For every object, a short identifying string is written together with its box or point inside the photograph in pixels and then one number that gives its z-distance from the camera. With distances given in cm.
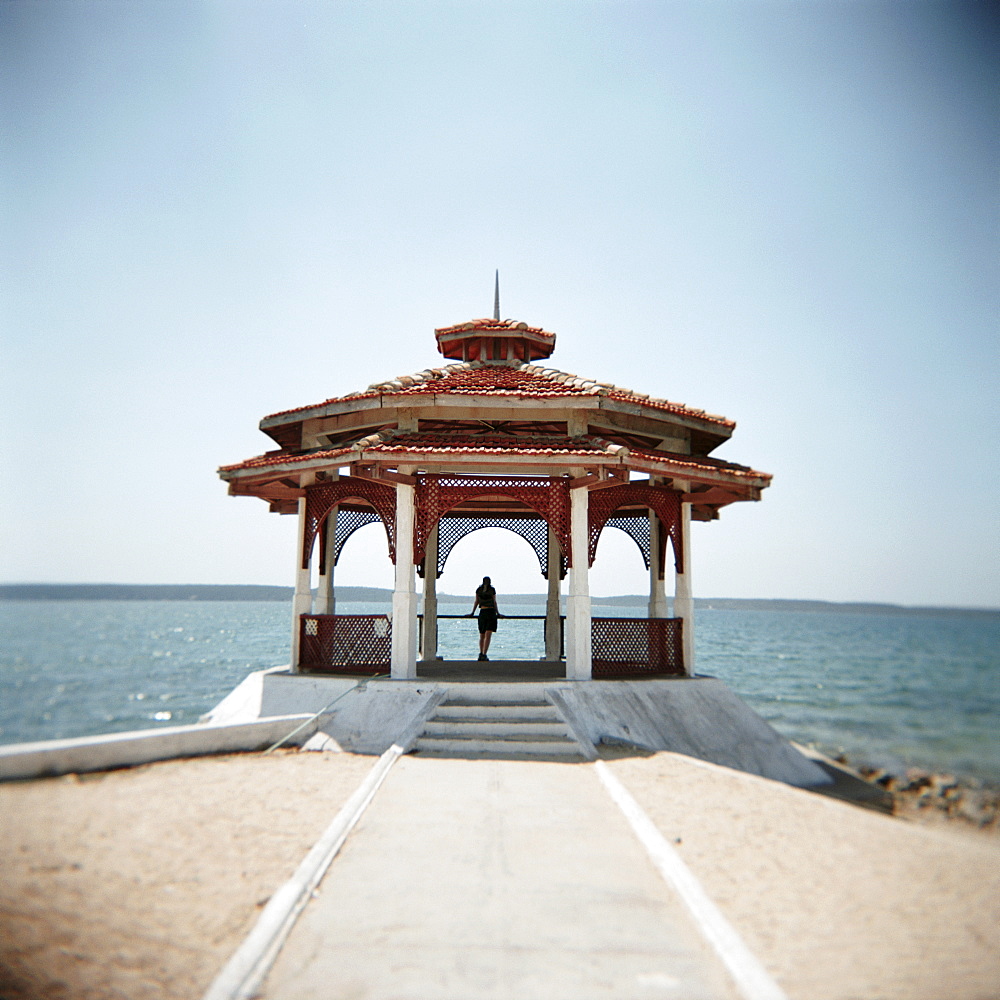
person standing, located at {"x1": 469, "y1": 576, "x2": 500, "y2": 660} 1343
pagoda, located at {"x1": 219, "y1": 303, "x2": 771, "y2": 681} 985
